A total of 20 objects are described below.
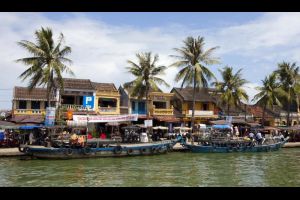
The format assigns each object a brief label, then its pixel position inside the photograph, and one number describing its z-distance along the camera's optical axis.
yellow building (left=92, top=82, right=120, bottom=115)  45.44
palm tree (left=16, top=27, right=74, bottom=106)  34.53
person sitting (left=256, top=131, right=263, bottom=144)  38.36
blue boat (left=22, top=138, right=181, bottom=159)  27.83
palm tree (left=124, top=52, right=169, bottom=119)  43.06
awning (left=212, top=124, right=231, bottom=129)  40.97
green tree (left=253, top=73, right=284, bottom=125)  53.79
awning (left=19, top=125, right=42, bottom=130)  33.06
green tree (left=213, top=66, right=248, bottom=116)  51.78
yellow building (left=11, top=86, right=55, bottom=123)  40.57
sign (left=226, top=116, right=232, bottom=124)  41.03
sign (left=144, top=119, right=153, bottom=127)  35.41
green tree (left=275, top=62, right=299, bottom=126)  55.41
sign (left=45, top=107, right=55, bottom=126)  30.03
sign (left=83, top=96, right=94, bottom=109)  34.58
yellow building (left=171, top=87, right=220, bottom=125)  52.66
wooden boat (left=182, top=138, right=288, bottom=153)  34.94
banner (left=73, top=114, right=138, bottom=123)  30.28
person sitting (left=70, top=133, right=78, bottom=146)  28.84
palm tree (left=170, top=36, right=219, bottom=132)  42.81
